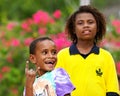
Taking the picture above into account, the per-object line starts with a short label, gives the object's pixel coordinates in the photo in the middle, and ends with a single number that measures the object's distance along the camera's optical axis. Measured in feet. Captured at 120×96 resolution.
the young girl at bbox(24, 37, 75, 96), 23.14
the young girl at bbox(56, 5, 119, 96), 25.48
